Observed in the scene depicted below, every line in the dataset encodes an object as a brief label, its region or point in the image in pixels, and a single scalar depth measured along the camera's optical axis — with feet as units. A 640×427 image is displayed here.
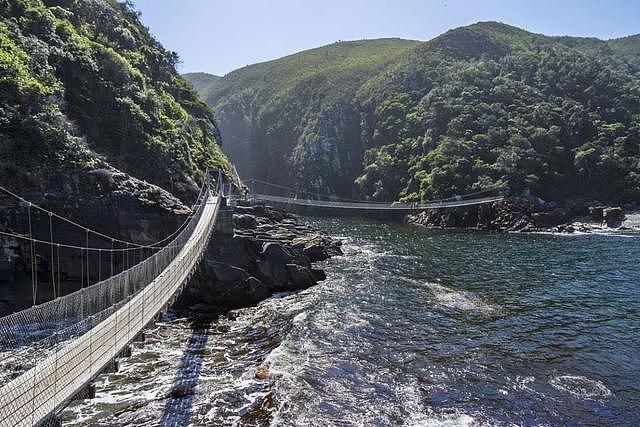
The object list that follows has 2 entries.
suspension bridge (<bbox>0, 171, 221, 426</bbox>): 29.78
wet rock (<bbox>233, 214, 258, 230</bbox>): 113.46
